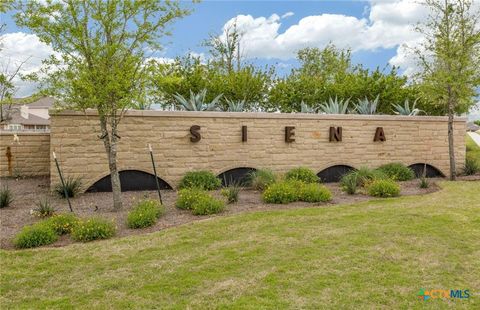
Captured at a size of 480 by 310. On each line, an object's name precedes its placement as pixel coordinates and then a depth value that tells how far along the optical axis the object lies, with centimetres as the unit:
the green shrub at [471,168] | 1655
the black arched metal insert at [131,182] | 1169
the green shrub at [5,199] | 960
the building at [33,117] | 4569
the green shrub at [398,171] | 1433
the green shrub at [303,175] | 1289
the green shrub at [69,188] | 1081
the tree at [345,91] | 2039
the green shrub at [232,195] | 1016
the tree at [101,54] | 887
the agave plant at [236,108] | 1405
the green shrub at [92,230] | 741
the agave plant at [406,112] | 1650
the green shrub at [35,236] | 706
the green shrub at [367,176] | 1255
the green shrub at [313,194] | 1048
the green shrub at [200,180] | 1196
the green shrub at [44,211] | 880
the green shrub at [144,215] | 809
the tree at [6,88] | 1108
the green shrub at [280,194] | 1024
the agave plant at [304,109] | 1548
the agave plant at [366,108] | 1608
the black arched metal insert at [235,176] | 1307
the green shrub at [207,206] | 903
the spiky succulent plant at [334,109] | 1559
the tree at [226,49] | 3409
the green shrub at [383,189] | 1123
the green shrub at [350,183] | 1152
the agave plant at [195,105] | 1325
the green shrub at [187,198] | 950
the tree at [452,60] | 1448
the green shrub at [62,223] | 772
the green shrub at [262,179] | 1170
